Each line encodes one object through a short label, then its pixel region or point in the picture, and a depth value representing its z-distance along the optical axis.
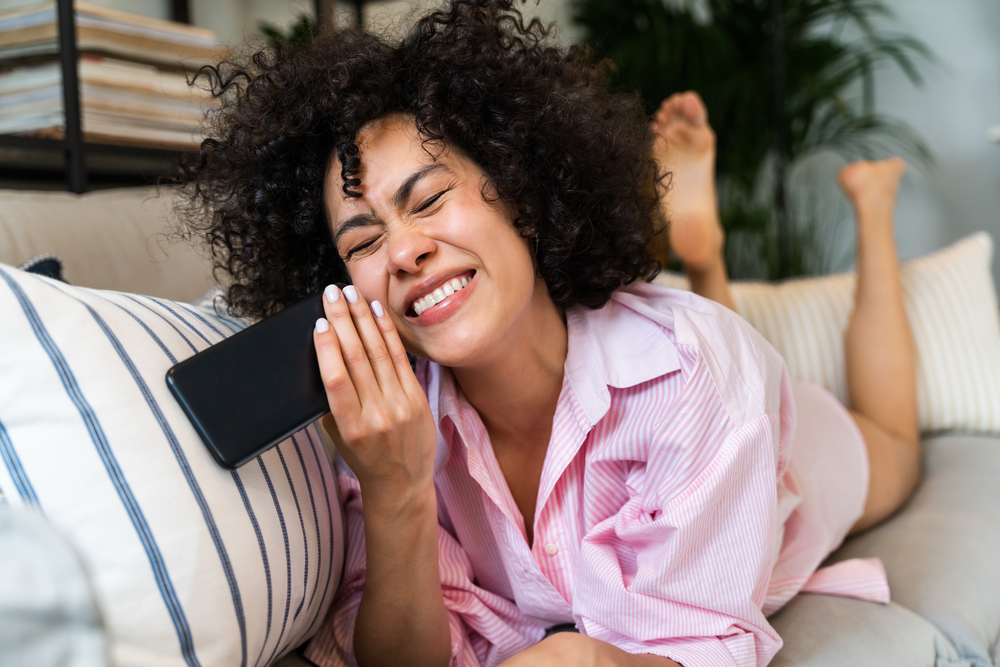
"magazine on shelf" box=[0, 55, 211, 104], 1.29
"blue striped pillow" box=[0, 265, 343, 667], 0.49
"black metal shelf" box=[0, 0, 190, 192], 1.25
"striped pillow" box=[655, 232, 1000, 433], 1.48
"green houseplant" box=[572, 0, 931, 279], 2.67
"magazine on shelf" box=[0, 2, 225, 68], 1.28
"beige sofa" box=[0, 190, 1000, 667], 0.88
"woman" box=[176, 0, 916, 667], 0.76
